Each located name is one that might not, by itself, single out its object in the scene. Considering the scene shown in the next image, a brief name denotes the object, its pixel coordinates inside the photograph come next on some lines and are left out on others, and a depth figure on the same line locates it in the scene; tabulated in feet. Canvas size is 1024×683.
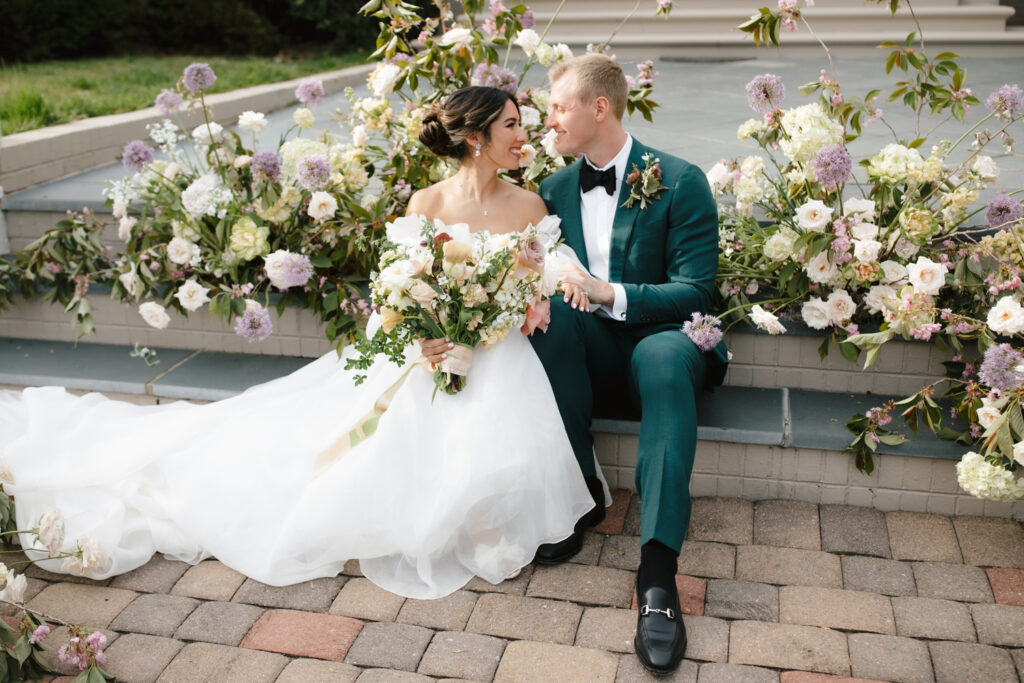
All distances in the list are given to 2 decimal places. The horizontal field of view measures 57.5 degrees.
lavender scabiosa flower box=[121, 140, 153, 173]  11.19
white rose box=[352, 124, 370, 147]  11.61
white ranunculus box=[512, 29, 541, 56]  11.06
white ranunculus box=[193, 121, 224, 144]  11.28
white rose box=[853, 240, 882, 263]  9.28
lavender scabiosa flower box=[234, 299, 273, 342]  10.94
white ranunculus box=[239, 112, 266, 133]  11.56
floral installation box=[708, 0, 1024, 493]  8.63
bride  8.50
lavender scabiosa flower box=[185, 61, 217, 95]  11.15
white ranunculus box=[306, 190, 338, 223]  10.97
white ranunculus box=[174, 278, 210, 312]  11.40
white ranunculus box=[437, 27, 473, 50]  10.76
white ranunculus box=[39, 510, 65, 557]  8.05
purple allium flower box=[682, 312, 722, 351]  8.89
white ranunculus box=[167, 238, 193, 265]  11.41
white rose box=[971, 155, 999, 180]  9.72
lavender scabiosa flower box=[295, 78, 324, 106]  11.87
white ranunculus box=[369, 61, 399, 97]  11.12
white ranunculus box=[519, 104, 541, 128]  11.28
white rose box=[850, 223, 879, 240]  9.51
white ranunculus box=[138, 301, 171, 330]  11.49
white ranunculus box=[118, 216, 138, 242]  11.78
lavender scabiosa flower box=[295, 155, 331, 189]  10.93
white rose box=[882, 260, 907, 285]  9.57
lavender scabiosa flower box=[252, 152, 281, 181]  11.14
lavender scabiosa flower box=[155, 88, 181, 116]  11.57
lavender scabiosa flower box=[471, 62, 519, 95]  11.13
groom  8.49
